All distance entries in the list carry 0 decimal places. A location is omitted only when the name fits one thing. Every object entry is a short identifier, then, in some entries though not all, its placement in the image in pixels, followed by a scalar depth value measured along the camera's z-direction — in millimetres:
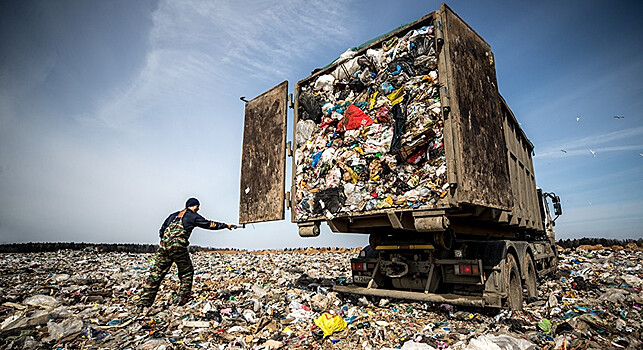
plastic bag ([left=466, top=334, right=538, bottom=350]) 2871
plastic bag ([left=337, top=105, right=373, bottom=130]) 3854
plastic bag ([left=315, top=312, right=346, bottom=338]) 3605
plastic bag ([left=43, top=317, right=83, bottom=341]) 3597
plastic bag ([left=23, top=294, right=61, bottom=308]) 4906
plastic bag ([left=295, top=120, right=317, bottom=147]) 4543
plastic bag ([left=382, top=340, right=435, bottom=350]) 2922
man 4645
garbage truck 3285
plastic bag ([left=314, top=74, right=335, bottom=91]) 4421
